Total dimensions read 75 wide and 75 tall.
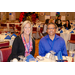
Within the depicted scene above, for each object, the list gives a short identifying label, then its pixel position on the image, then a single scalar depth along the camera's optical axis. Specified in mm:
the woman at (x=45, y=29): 6175
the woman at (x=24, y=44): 2340
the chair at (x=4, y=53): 2393
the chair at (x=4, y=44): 2886
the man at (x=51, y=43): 2514
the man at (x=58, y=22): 6466
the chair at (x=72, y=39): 4757
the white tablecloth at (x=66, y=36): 5157
